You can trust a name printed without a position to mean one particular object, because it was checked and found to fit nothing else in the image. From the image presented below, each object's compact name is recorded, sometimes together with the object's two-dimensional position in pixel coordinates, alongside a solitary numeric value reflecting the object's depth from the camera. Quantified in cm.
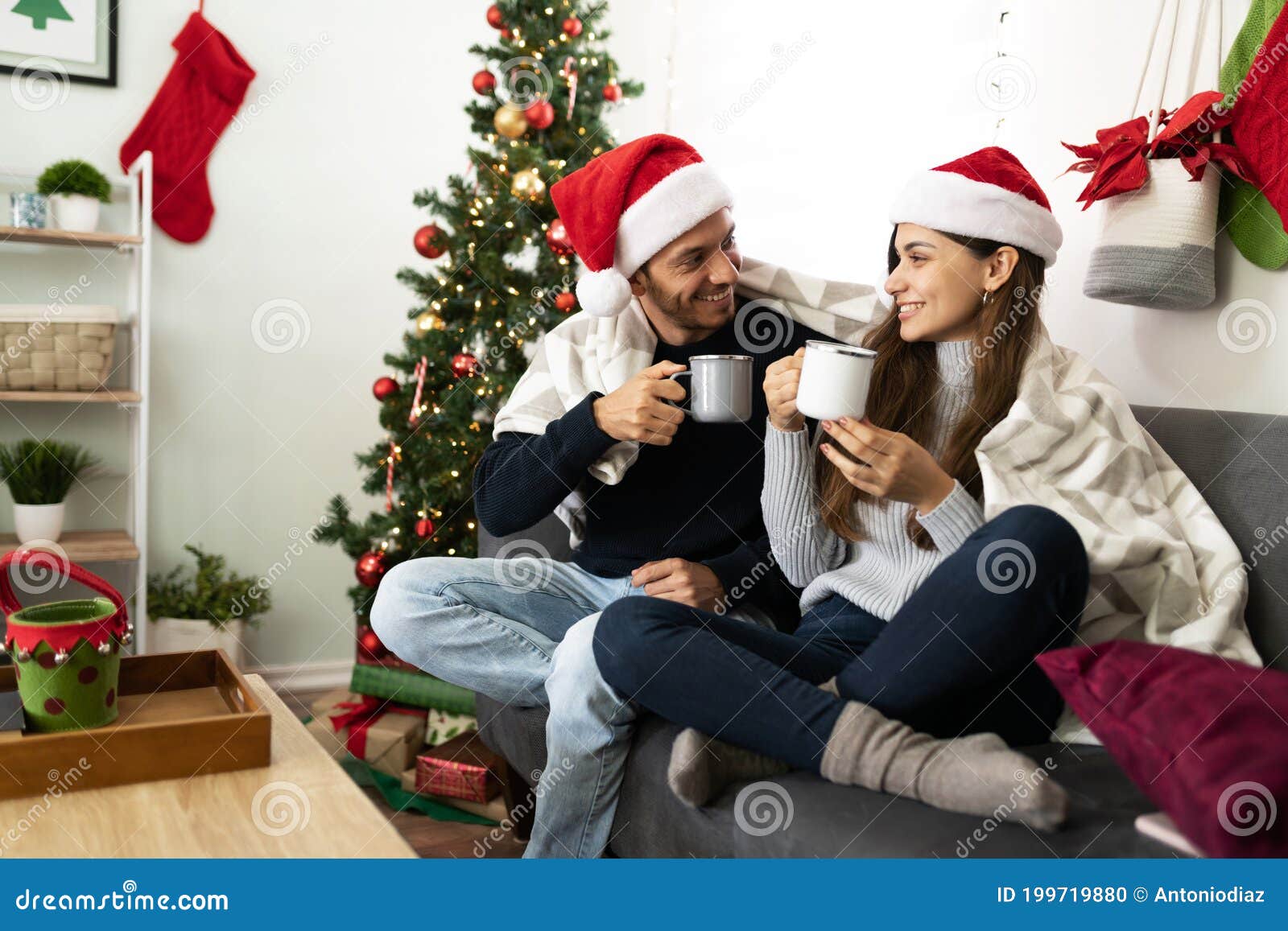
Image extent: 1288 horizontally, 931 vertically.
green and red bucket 113
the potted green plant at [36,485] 268
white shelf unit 264
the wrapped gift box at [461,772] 221
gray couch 107
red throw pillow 93
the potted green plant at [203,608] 282
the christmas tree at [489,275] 248
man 169
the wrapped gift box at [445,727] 240
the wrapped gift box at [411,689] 240
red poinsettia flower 156
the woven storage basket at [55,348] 257
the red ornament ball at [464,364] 247
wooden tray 106
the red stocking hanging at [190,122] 286
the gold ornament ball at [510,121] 248
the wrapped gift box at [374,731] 234
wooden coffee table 94
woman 122
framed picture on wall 274
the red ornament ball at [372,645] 255
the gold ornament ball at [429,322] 253
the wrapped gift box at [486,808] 220
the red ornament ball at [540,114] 245
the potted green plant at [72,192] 264
